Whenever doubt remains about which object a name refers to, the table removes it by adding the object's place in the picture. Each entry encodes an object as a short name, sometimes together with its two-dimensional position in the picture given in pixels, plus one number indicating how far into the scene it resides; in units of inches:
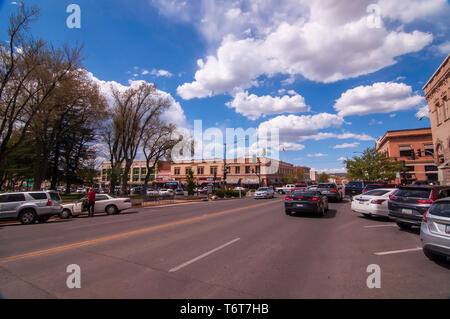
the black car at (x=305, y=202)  499.5
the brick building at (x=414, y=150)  1776.6
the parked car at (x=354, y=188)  898.1
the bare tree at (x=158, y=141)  1407.5
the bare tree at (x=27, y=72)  690.8
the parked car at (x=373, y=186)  717.9
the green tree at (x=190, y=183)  1329.1
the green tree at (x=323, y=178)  4424.2
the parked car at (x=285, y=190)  1723.7
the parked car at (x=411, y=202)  328.8
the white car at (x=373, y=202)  449.1
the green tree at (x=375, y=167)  1406.3
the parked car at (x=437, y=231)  200.2
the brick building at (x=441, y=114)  903.7
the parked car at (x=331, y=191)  848.3
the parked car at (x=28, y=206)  478.6
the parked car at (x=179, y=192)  1817.2
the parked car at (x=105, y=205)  616.1
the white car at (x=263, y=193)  1245.7
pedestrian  600.8
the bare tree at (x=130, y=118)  1278.3
